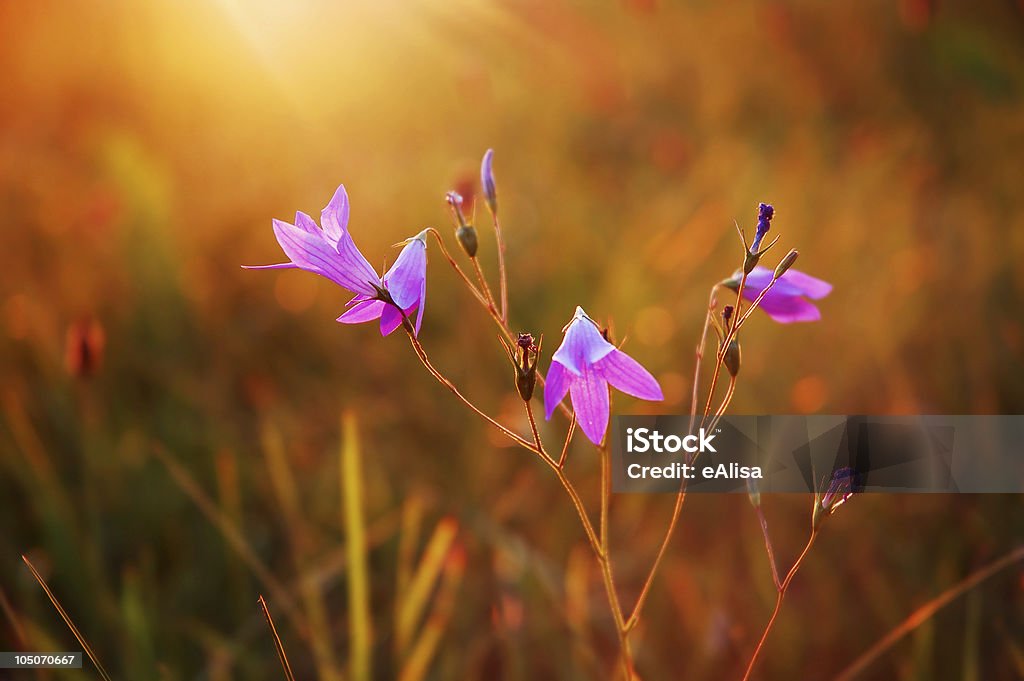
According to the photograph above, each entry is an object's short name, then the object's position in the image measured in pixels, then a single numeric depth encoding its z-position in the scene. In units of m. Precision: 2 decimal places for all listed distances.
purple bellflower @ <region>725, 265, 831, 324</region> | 0.46
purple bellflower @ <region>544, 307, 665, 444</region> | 0.43
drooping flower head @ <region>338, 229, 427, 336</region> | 0.45
